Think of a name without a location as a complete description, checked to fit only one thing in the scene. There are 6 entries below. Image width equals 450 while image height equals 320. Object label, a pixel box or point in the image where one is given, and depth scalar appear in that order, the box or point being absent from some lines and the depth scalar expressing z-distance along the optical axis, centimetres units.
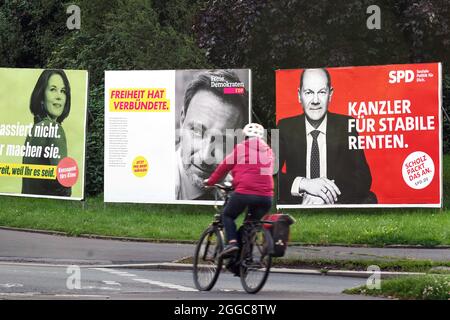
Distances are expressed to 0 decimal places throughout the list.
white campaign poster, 2364
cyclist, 1326
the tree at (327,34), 2675
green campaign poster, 2492
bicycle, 1302
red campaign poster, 2275
